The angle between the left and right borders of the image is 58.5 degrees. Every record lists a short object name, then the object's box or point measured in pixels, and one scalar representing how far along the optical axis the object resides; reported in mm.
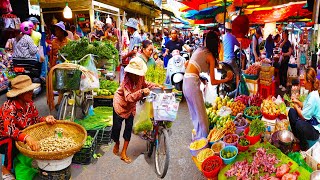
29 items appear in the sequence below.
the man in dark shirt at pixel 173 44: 10039
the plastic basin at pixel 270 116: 5077
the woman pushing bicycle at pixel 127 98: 4461
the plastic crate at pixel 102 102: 7451
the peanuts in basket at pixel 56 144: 3701
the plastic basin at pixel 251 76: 7803
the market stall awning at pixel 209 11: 9941
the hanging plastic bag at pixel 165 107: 4130
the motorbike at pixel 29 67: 8922
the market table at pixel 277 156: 3412
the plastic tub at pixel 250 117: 5403
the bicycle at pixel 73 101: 5754
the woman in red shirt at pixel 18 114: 3555
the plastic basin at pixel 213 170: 3932
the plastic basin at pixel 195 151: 4570
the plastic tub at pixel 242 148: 4236
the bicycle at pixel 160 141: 4281
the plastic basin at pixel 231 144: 4367
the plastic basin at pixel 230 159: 4000
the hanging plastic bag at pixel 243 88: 7446
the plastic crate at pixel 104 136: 5797
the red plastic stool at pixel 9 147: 3562
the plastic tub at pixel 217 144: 4309
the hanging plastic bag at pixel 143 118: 4852
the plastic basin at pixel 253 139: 4477
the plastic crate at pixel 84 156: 4945
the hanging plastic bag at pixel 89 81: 5883
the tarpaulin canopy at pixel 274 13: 8750
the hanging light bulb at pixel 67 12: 11484
